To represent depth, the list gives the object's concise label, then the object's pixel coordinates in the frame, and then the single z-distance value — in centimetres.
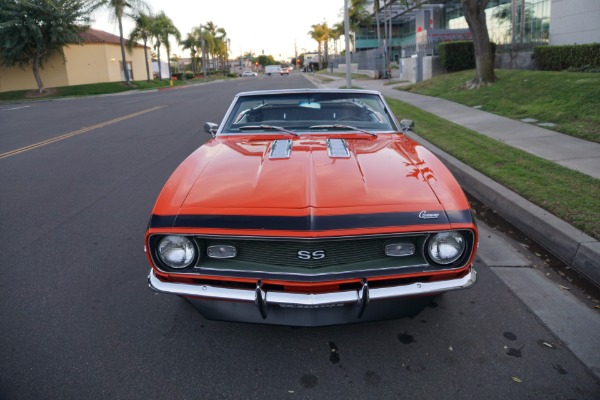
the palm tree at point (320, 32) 8881
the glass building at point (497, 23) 2097
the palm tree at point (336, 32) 6956
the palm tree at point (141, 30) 4717
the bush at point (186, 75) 7300
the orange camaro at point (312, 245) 248
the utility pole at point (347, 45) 1902
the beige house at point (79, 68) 4075
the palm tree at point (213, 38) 8002
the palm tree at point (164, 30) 5341
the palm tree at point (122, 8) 4079
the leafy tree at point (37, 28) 3328
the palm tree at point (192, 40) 7594
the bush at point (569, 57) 1455
